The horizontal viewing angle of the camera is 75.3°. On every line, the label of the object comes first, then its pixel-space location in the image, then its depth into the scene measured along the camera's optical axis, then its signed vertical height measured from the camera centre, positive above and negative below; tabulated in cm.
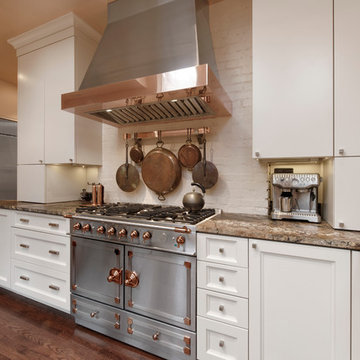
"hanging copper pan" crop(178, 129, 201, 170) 219 +23
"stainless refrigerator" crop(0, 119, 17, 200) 366 +31
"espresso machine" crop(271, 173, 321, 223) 158 -13
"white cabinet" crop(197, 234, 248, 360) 138 -73
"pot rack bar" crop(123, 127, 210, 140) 213 +44
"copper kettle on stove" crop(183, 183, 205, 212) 176 -18
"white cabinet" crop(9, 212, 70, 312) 203 -75
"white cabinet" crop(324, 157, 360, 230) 134 -8
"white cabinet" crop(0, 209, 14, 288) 242 -70
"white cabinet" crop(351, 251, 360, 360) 114 -63
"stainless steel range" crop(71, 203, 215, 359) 153 -71
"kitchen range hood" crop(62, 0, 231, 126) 150 +81
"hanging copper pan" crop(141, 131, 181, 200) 227 +8
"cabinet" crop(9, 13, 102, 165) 243 +96
